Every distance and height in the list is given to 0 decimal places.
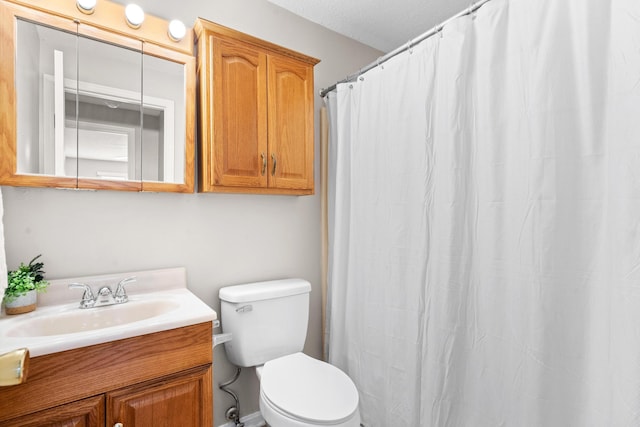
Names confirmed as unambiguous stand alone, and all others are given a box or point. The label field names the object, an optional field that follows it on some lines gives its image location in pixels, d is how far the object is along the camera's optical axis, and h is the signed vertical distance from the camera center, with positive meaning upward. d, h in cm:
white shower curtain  90 -3
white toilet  123 -75
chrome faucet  128 -36
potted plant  113 -29
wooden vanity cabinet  91 -56
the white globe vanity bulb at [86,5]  129 +82
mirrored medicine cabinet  119 +46
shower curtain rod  123 +78
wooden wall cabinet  150 +49
